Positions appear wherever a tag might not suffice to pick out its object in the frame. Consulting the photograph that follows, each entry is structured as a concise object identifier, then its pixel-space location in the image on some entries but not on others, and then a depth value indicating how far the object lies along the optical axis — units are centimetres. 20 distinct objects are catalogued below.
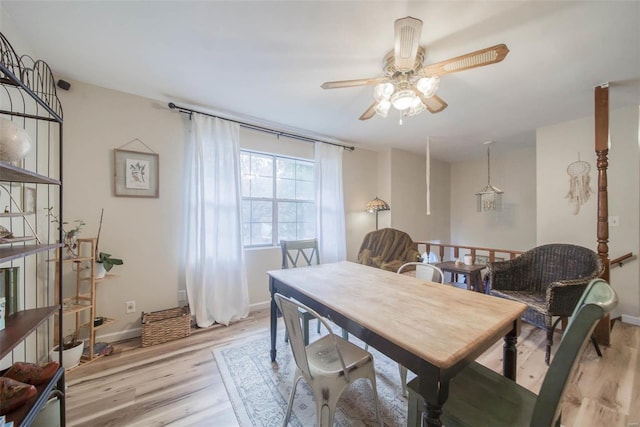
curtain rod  256
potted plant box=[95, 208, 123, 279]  211
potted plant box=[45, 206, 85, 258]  197
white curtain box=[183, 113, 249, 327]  263
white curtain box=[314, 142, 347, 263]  359
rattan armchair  201
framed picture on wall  234
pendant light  410
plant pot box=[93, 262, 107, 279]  211
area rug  145
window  321
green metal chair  74
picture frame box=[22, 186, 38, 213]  165
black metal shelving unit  103
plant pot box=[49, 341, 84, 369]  185
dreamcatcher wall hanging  289
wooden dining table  88
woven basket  226
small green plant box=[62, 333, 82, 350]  190
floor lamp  393
